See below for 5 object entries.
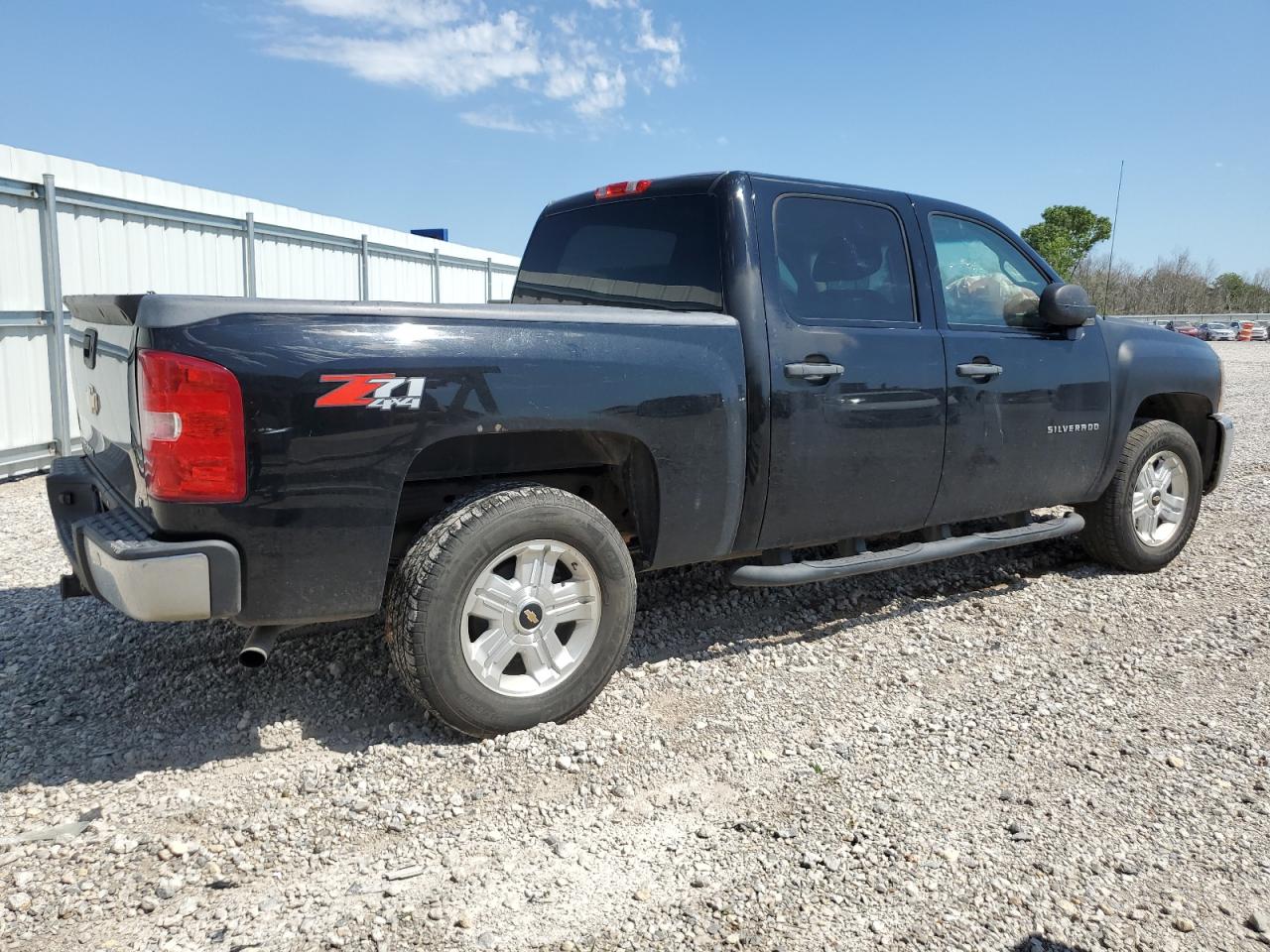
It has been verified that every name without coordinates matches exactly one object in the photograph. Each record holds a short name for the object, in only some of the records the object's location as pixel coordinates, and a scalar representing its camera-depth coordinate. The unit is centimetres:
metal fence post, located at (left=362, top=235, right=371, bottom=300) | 1355
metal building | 795
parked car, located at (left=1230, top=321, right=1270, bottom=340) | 4987
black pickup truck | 278
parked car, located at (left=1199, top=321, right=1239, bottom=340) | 4962
